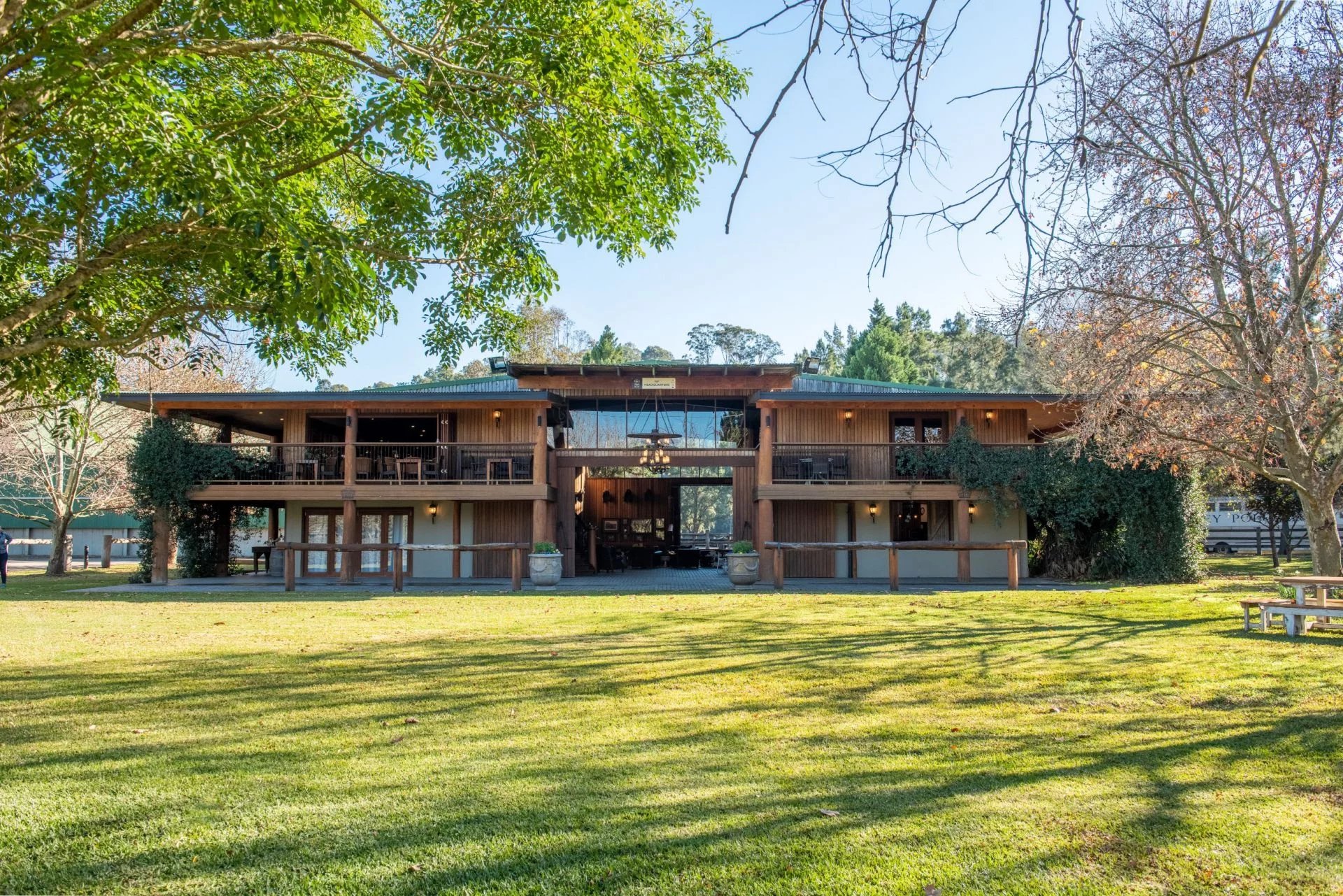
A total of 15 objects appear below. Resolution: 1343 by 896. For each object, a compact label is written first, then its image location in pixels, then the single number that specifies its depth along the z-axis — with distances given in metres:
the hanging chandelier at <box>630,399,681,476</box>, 21.11
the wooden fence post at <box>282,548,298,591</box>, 16.41
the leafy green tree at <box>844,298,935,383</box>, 36.59
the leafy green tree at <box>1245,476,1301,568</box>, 21.92
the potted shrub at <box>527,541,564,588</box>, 18.30
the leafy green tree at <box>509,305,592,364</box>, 42.19
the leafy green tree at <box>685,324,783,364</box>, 66.94
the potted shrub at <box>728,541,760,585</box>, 18.27
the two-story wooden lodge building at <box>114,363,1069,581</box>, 19.50
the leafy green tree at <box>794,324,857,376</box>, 56.20
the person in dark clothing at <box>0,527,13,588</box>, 18.84
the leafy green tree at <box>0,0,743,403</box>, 6.09
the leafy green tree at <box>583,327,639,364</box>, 40.12
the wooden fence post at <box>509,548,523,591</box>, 16.78
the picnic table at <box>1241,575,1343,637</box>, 9.07
